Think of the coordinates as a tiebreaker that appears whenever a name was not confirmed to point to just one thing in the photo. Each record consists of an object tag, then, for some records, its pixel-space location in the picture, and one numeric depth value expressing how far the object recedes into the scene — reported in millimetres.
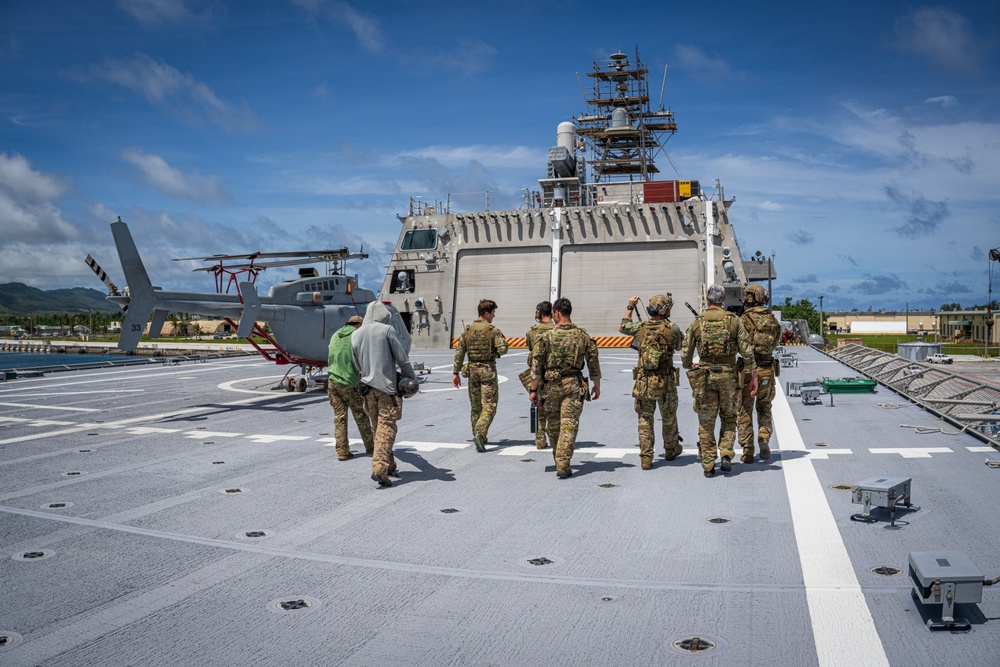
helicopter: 14219
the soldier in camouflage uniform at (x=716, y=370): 8070
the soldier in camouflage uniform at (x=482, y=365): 9781
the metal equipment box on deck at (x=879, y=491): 5891
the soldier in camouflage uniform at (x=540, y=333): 8805
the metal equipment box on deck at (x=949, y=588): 4008
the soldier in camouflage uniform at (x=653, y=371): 8422
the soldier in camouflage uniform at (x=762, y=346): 9031
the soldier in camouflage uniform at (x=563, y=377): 8070
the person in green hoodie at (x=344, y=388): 8750
